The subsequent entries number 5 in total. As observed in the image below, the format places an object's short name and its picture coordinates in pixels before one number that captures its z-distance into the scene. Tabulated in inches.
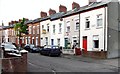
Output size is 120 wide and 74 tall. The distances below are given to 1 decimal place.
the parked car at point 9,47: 402.3
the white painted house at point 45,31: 810.5
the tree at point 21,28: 975.4
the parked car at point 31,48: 717.5
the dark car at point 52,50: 571.2
